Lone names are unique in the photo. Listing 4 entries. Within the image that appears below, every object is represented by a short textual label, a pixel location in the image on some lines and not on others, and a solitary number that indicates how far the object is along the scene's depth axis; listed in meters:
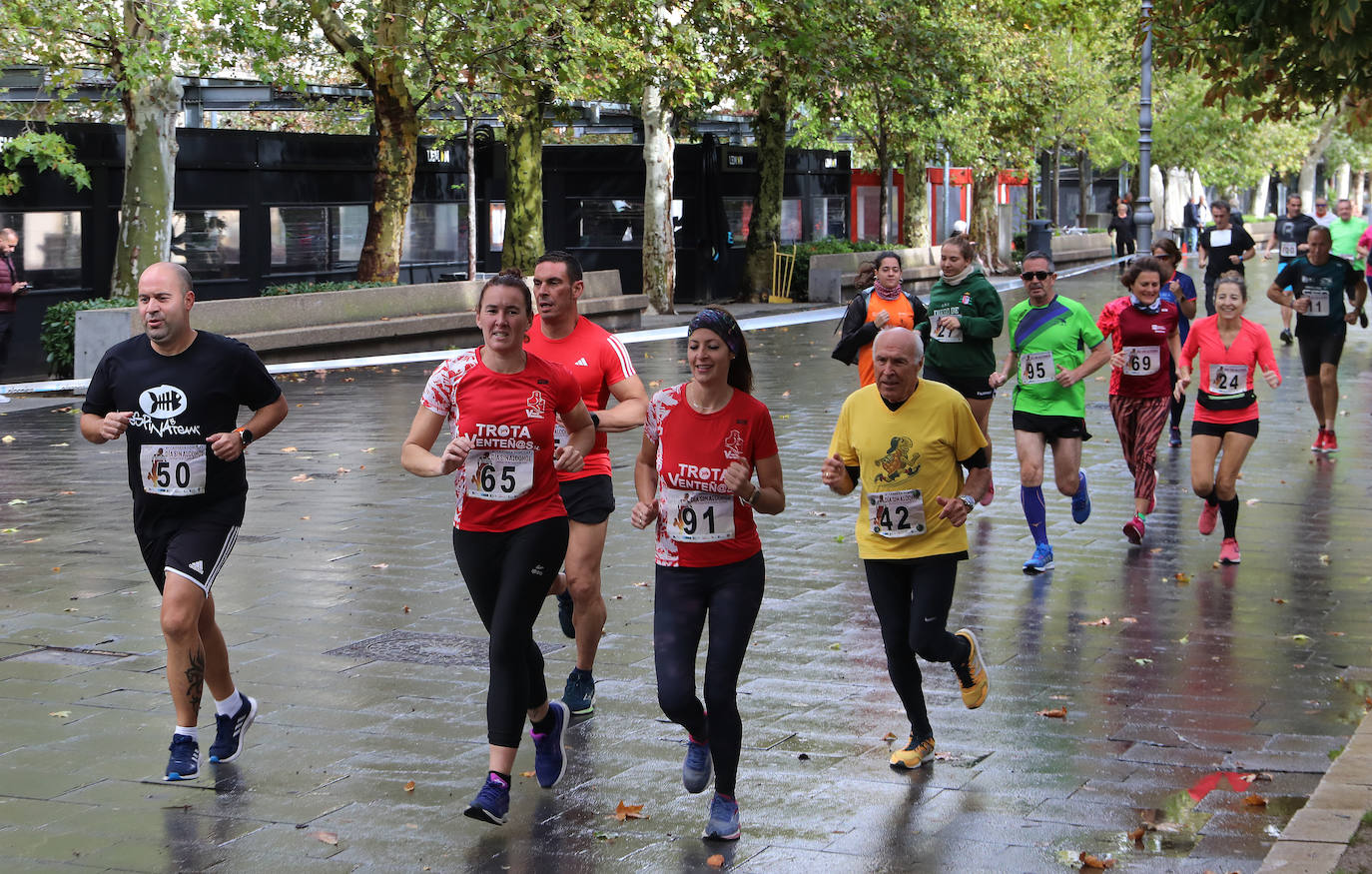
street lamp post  32.56
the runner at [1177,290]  13.41
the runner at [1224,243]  23.00
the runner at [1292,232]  22.62
